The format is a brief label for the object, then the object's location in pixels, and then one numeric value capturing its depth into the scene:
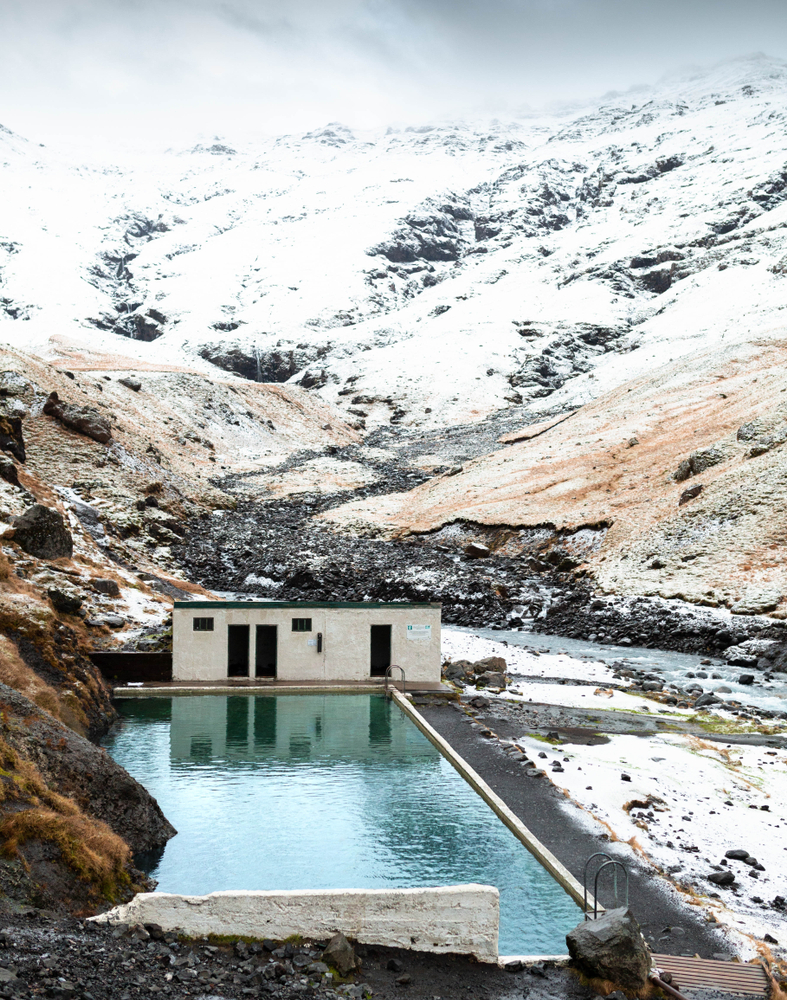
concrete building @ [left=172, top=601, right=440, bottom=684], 30.06
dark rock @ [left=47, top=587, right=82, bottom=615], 31.02
